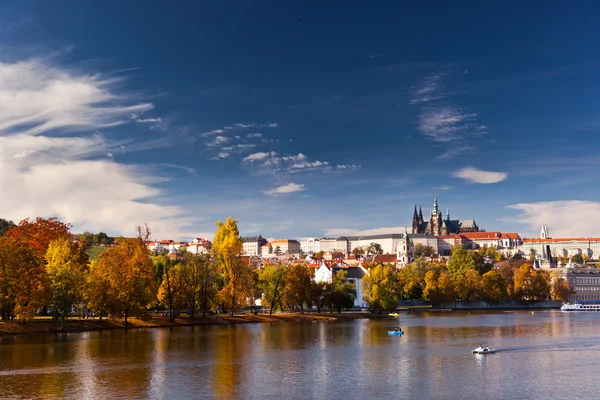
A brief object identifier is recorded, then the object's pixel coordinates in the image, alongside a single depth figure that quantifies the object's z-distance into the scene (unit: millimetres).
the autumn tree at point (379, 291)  118750
